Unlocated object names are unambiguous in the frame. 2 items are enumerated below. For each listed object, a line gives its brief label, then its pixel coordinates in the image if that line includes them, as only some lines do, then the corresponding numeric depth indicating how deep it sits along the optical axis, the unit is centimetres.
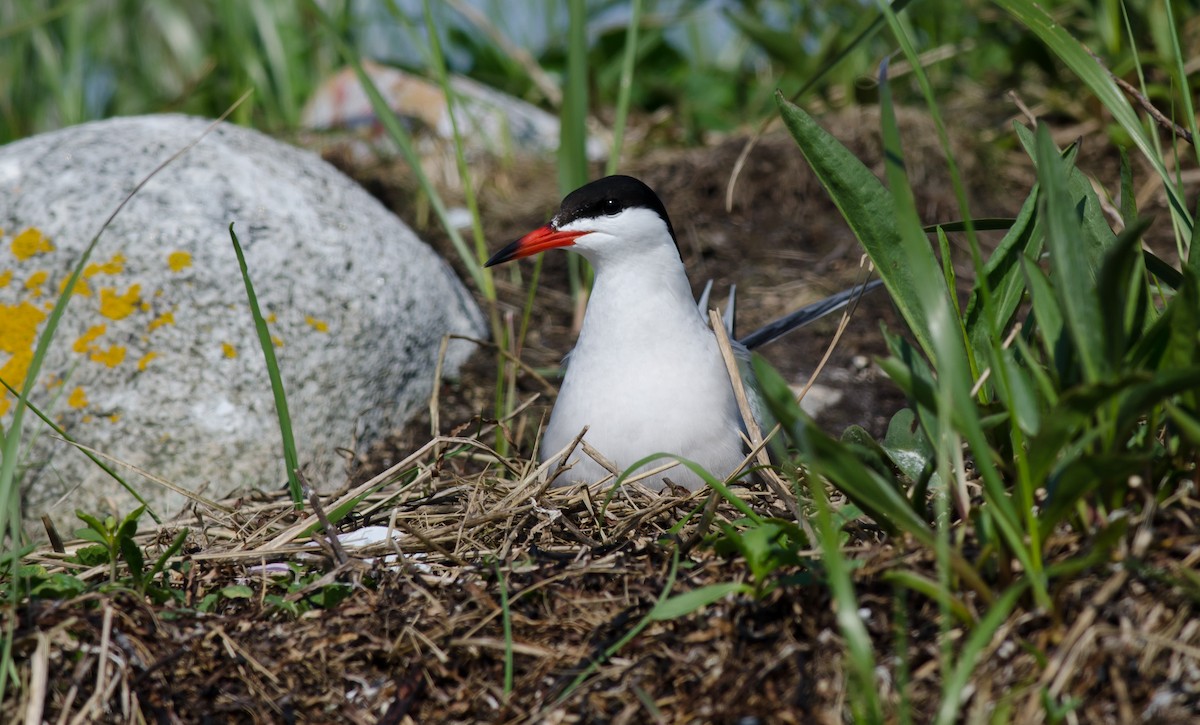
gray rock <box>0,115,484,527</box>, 659
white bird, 529
